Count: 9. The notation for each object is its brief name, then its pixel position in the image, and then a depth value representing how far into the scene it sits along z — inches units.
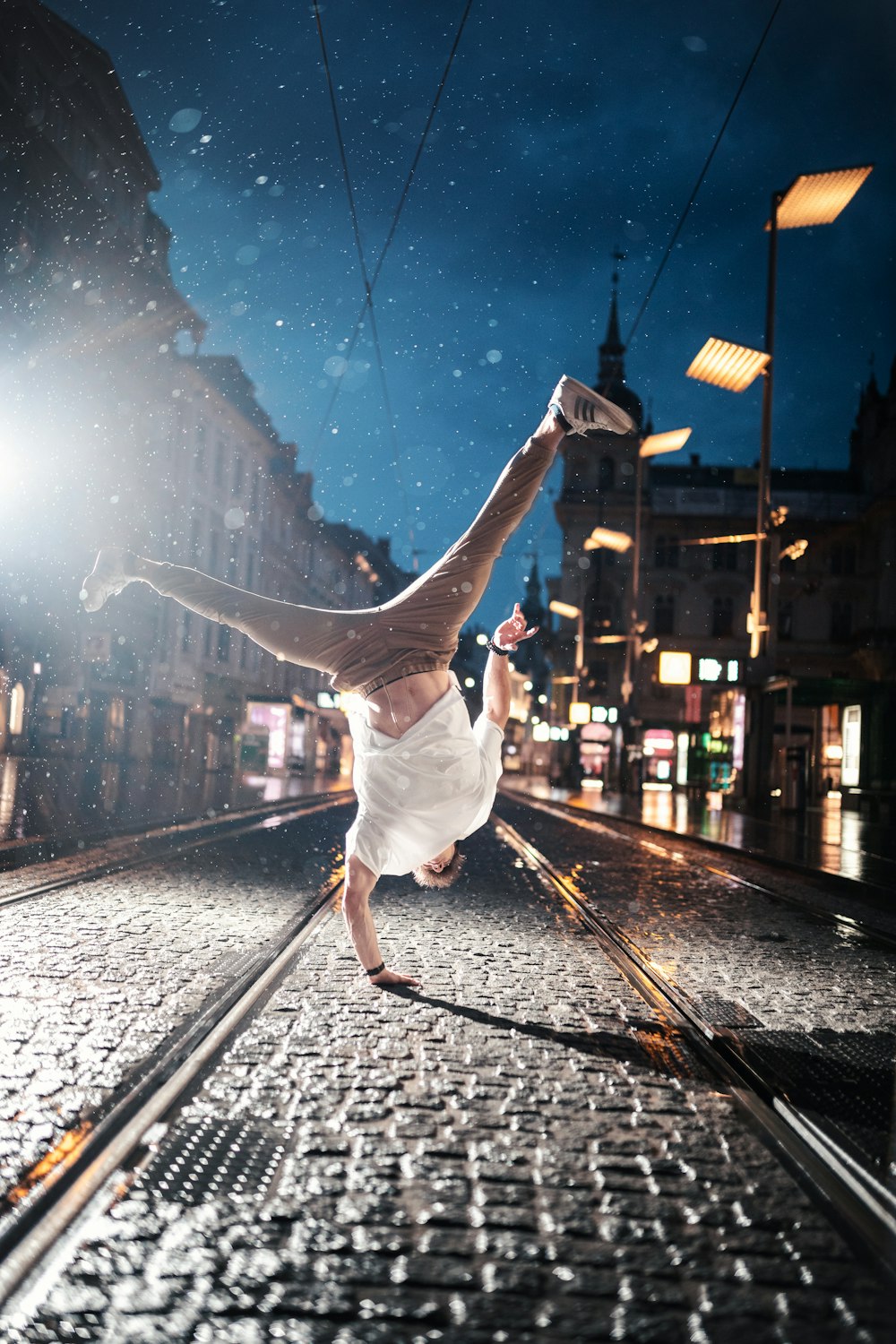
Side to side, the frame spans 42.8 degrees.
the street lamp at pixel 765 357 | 741.3
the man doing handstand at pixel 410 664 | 183.8
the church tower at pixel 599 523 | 2524.6
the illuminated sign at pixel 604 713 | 1998.0
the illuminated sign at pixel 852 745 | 1099.9
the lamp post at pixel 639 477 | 1109.3
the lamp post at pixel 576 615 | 1928.8
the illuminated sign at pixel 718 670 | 1197.1
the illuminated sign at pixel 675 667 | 1322.6
